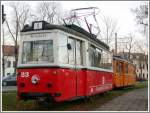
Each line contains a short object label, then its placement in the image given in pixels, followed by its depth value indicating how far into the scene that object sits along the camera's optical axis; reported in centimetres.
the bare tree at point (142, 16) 1711
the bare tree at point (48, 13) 2206
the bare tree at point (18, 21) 2540
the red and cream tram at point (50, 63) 714
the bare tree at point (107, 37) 2755
